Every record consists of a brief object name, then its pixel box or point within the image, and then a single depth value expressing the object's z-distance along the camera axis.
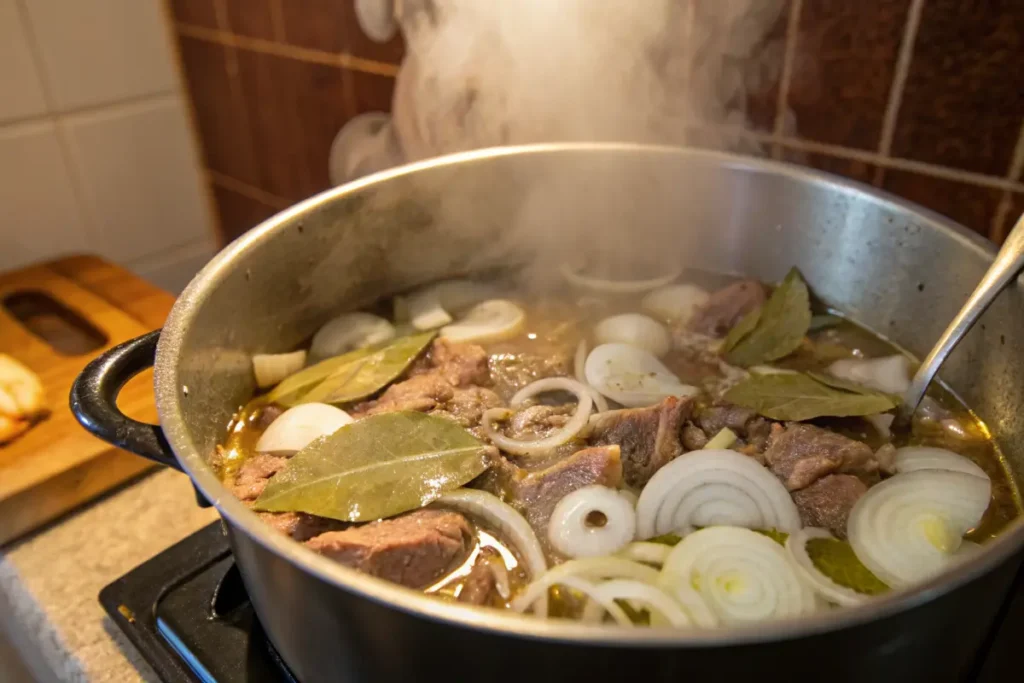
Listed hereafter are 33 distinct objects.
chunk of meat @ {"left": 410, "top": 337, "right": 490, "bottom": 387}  0.50
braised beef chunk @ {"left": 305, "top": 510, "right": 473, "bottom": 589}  0.40
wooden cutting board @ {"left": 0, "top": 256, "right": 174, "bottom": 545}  0.48
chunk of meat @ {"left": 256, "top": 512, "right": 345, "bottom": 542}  0.42
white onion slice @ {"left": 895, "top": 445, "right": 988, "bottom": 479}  0.44
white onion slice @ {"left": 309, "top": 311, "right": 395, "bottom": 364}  0.54
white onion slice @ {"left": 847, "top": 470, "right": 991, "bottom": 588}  0.40
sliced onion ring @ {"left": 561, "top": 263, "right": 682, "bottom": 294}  0.57
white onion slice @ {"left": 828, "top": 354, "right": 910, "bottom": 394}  0.49
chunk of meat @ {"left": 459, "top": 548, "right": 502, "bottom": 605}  0.40
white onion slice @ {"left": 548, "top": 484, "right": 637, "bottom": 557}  0.41
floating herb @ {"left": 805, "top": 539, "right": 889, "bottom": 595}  0.39
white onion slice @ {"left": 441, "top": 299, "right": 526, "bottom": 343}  0.53
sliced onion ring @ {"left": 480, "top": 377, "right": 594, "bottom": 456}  0.45
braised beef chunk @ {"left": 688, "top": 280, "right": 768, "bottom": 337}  0.53
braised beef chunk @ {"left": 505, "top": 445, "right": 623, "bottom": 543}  0.43
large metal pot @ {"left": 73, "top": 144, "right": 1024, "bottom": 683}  0.32
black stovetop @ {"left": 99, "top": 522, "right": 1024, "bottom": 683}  0.41
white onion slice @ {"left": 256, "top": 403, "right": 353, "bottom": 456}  0.46
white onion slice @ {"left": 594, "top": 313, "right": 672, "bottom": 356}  0.52
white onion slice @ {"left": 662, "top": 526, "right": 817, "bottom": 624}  0.37
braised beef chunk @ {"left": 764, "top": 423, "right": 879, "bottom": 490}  0.43
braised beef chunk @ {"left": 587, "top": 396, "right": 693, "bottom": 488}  0.44
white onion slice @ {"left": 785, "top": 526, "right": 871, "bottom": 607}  0.38
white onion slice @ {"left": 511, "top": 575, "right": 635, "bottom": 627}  0.39
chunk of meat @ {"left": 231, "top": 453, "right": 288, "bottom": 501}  0.43
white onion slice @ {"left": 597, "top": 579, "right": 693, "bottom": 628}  0.37
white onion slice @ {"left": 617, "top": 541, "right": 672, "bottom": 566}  0.40
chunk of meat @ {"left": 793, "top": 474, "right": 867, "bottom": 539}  0.42
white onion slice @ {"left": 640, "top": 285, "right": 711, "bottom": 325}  0.55
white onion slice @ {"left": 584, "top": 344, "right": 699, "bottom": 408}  0.49
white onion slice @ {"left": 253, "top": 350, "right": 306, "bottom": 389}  0.51
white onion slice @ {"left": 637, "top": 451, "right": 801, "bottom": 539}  0.41
